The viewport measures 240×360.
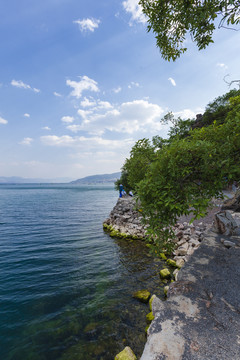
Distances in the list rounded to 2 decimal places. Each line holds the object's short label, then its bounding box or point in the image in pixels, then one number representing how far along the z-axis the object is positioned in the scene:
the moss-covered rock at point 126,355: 5.21
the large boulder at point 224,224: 10.43
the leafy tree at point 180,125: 54.03
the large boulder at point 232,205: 14.31
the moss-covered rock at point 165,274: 9.91
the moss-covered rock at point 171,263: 11.20
